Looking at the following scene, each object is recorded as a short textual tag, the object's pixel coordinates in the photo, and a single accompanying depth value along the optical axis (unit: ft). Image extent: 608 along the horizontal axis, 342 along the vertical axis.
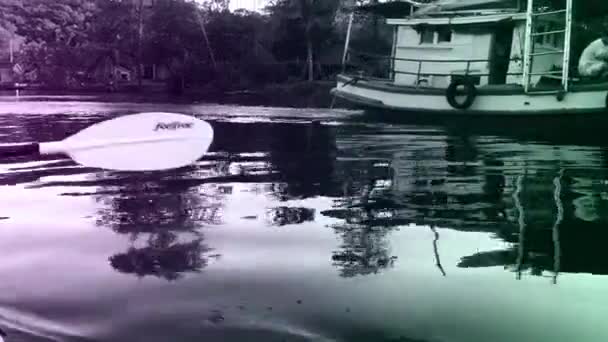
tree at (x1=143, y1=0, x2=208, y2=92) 130.21
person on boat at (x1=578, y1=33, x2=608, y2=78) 43.91
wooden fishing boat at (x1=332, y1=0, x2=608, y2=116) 43.75
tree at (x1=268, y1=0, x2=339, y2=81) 128.06
